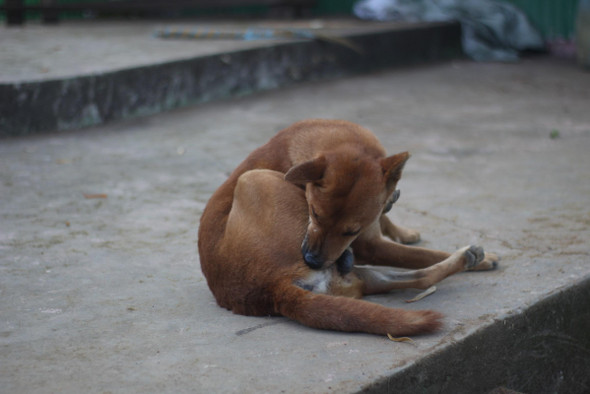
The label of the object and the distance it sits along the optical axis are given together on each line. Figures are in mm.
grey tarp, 9898
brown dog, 2891
